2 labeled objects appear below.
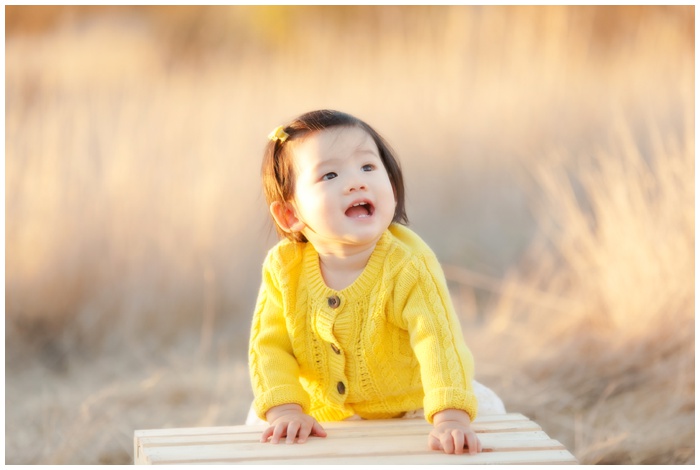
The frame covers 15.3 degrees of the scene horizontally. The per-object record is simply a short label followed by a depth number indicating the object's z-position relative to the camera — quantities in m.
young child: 2.83
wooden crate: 2.77
